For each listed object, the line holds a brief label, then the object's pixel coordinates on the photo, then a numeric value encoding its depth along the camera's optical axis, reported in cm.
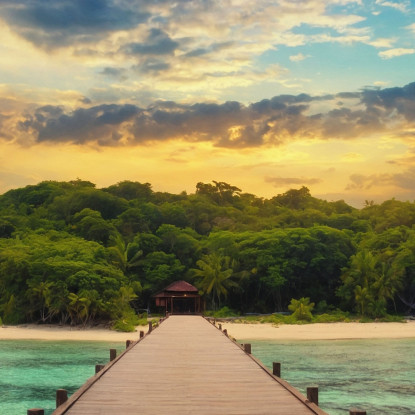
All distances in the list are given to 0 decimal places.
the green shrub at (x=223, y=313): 3734
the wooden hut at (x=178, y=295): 3771
